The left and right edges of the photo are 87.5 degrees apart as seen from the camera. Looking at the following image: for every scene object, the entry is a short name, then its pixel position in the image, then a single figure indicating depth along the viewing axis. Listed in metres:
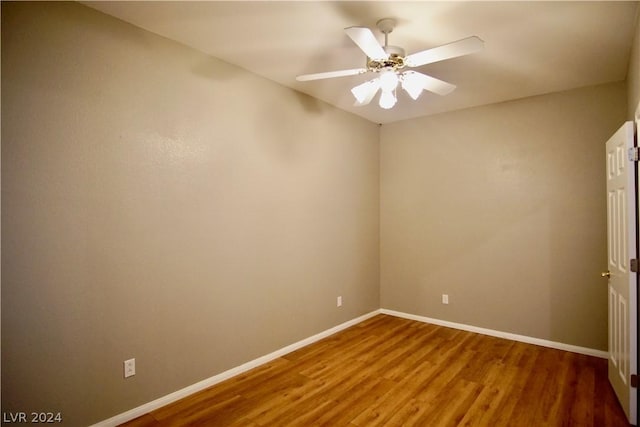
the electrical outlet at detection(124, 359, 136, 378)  2.26
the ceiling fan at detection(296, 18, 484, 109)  1.85
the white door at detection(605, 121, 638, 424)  2.16
